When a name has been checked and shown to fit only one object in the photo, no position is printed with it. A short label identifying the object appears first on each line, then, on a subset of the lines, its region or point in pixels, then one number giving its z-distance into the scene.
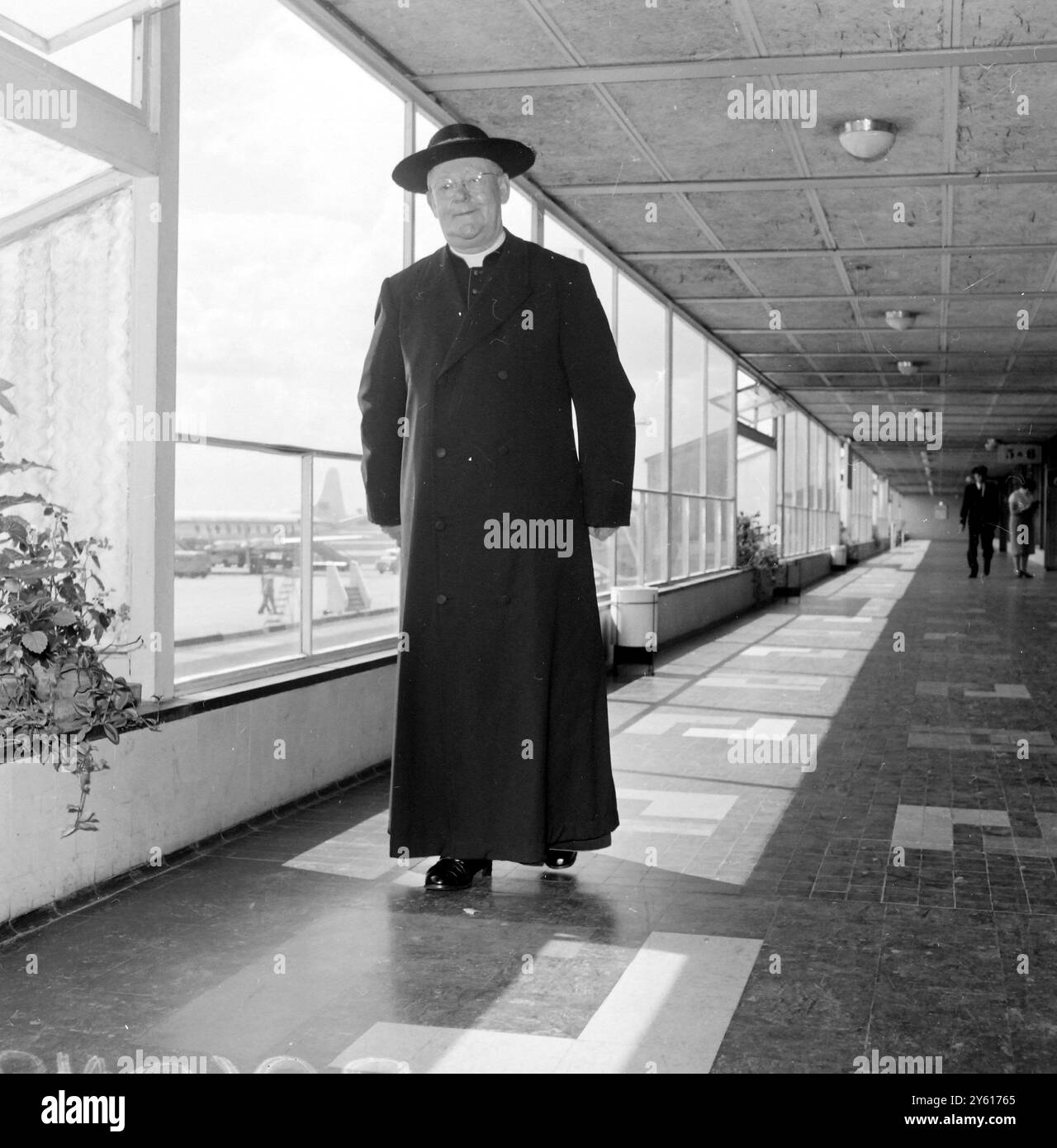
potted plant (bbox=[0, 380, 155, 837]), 3.17
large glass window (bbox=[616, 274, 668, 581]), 10.30
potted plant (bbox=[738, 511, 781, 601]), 14.70
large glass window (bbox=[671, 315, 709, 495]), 12.08
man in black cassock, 3.41
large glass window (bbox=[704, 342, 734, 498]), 13.83
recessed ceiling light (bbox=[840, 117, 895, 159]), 6.18
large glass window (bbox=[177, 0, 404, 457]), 4.09
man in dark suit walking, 19.08
